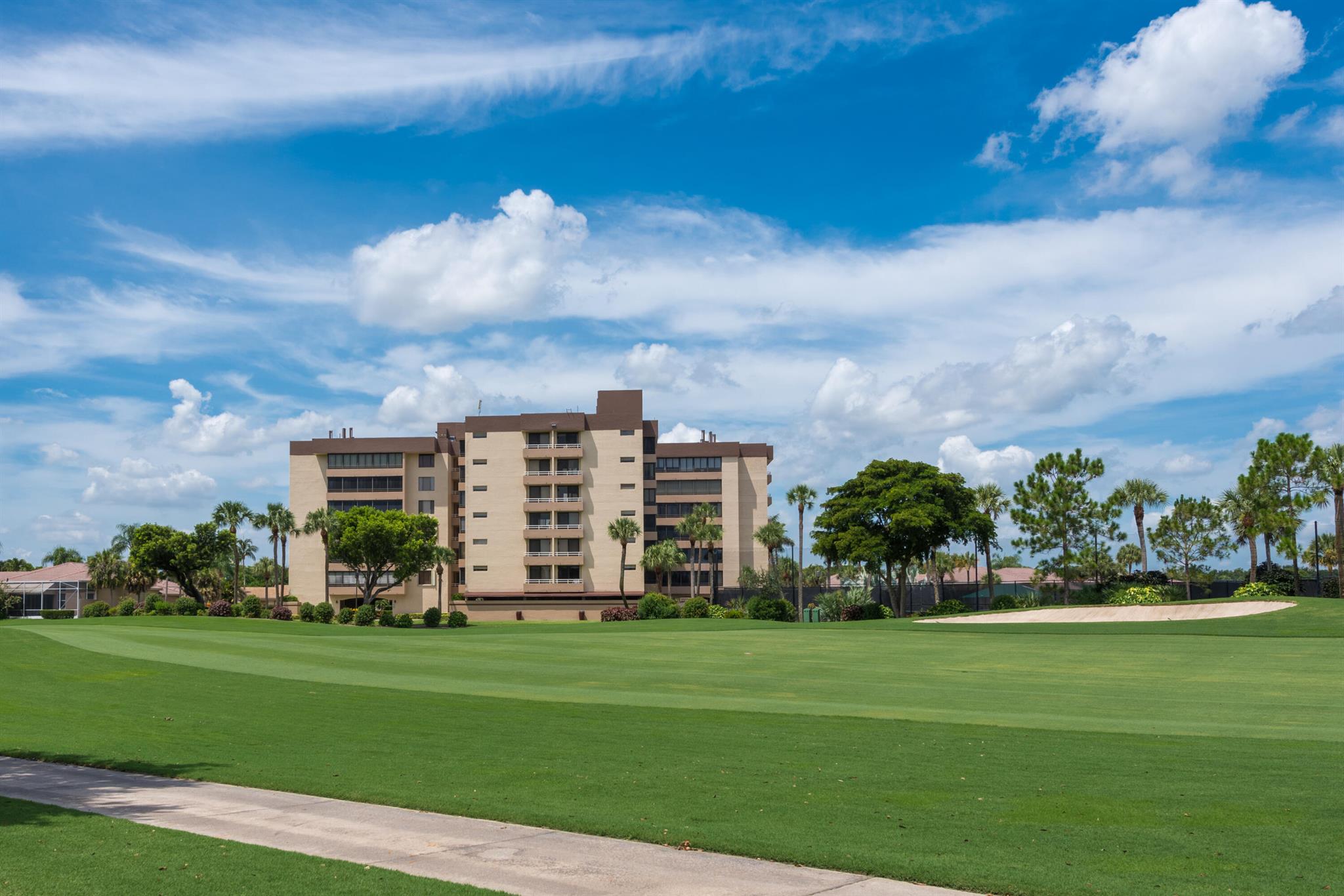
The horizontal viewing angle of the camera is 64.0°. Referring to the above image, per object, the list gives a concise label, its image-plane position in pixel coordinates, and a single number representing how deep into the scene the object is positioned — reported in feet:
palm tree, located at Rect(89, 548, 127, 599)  370.94
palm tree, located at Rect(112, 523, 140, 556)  374.22
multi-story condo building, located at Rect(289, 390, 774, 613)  356.38
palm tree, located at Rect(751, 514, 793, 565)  364.17
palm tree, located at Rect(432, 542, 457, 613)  319.25
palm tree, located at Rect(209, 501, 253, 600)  343.46
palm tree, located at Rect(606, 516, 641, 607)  338.34
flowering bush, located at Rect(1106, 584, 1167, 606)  242.78
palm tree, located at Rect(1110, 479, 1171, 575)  302.45
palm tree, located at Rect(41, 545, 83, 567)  619.26
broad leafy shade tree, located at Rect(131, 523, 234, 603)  322.34
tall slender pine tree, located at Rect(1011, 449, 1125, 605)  280.10
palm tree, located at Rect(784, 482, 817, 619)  328.90
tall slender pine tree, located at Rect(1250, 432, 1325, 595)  267.80
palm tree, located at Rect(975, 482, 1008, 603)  328.90
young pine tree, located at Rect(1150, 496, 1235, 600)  294.05
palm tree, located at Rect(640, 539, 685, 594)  335.47
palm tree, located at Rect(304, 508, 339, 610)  329.52
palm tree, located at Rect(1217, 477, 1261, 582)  282.15
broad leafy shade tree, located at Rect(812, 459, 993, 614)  268.82
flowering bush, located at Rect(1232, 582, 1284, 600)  224.74
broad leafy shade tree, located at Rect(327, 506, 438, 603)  297.74
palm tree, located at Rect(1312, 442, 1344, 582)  236.22
